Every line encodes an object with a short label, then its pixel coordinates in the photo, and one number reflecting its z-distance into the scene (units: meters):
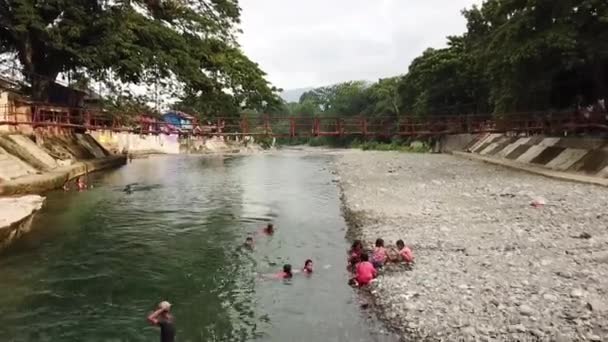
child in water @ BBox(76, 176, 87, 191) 28.73
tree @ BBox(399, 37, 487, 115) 57.84
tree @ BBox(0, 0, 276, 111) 29.75
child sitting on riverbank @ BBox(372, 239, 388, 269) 12.85
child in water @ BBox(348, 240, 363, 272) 13.32
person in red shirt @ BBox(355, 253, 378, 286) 12.12
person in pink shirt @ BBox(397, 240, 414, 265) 12.87
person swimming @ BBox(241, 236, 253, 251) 16.34
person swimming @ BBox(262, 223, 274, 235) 18.33
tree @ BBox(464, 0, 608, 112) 26.73
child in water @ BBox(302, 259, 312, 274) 13.48
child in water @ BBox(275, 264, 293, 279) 13.16
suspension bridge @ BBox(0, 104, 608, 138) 27.50
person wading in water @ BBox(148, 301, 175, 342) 7.60
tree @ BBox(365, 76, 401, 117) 90.32
